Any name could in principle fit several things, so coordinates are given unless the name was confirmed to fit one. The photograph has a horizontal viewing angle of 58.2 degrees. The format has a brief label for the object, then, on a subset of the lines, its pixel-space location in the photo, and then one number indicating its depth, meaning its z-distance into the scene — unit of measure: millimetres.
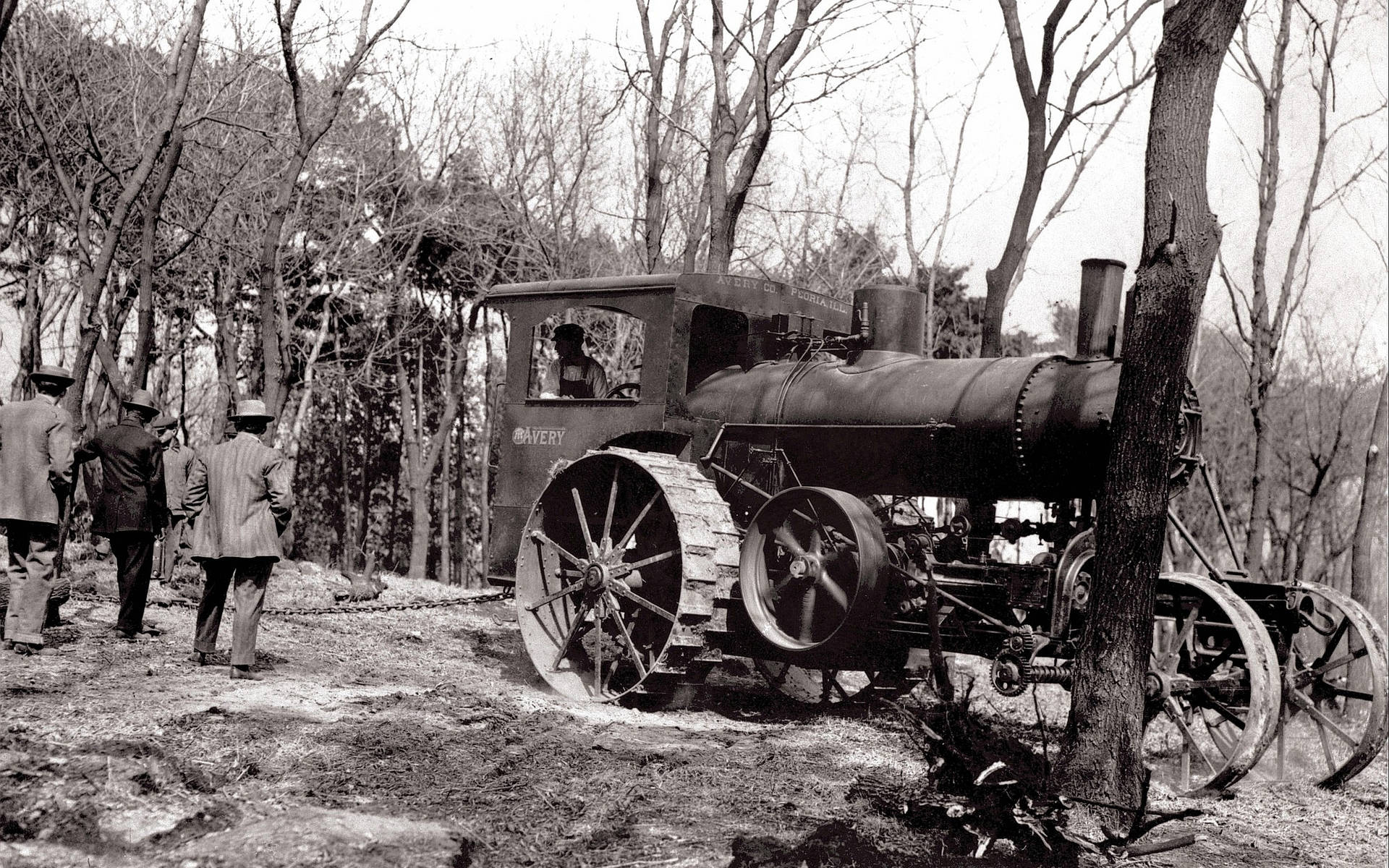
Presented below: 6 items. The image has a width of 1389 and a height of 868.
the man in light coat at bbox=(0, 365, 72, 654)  8094
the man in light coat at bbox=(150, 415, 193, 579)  12688
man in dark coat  9102
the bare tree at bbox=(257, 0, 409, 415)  11641
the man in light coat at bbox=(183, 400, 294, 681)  7820
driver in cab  9656
